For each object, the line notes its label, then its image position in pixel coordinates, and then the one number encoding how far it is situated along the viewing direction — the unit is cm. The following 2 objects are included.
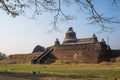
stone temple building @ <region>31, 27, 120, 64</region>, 5200
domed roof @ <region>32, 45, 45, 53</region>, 7519
